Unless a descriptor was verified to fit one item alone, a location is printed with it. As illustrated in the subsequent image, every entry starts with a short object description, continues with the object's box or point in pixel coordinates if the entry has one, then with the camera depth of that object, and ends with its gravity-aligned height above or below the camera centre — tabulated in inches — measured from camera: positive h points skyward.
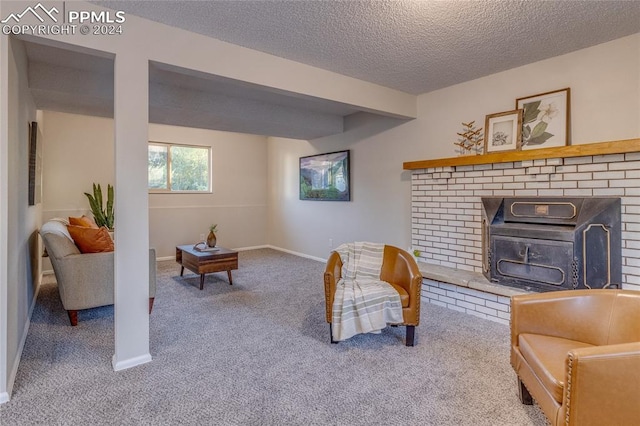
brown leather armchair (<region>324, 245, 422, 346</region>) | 97.4 -21.5
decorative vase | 175.7 -15.2
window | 235.1 +32.1
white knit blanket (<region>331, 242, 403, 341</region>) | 95.3 -28.5
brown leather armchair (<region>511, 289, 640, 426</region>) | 48.1 -24.9
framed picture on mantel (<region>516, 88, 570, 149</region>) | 114.1 +32.8
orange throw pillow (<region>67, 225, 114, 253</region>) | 117.6 -9.9
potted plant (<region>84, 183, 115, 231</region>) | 191.7 +1.4
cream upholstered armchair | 110.7 -21.2
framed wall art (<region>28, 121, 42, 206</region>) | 117.6 +18.6
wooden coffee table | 155.9 -24.0
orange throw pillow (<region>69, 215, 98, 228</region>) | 159.5 -5.1
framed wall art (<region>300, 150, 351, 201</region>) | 204.8 +22.7
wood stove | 98.3 -10.0
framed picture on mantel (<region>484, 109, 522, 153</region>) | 124.6 +30.9
